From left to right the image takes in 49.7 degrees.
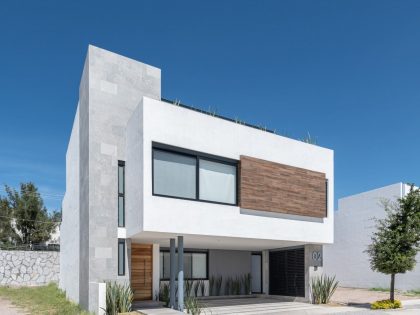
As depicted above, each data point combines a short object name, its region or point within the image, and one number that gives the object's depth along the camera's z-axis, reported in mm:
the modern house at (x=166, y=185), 13148
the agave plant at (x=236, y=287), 20000
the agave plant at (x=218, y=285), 19625
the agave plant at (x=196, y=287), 18744
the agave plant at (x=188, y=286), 17175
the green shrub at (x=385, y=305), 16156
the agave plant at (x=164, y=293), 15170
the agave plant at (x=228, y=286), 19875
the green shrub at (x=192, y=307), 13023
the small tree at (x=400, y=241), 16234
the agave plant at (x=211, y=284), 19411
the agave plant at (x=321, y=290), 17312
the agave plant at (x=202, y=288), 19094
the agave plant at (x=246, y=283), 20266
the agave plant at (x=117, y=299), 13062
